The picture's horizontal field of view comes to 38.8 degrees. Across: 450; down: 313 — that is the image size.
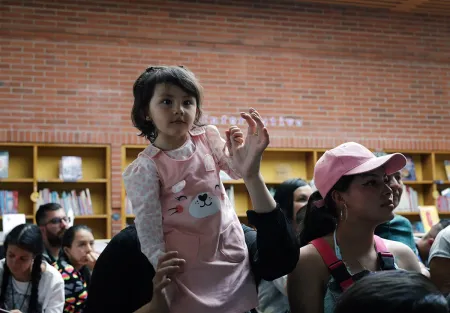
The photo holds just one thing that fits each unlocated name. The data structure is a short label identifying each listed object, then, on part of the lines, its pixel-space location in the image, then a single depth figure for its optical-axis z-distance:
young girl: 1.58
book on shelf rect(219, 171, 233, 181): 7.70
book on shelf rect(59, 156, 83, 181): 7.77
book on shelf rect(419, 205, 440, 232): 8.27
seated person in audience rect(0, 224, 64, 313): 3.83
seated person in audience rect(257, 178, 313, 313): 2.51
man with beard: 5.38
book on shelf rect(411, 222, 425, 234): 8.89
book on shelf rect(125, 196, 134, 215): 7.99
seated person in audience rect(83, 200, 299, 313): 1.59
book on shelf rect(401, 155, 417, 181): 8.98
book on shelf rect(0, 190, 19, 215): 7.61
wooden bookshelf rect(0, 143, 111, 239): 7.76
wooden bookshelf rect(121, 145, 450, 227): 8.33
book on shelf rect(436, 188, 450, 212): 9.02
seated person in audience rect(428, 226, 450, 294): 2.38
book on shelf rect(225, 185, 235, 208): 8.30
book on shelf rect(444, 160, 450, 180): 9.26
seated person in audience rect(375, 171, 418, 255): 2.76
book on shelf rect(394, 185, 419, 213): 8.89
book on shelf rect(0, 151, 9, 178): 7.64
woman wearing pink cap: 1.84
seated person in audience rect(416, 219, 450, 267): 4.45
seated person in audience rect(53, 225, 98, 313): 4.39
